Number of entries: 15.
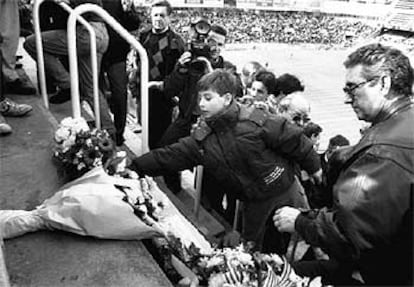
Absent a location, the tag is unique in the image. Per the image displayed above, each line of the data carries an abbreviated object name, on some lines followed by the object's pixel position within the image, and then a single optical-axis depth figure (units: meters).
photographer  3.49
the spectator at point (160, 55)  4.08
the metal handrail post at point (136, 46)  2.55
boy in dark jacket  2.44
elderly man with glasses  1.52
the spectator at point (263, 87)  3.77
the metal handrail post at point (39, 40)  3.18
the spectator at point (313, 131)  3.42
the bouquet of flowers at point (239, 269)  1.54
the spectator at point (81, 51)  3.22
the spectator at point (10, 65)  3.26
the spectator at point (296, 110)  3.45
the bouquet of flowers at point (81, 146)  2.38
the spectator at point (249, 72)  4.54
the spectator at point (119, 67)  3.75
